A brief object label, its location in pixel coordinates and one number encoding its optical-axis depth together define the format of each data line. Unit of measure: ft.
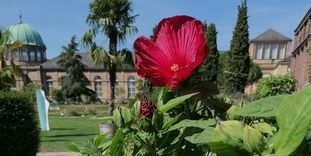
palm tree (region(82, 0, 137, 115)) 51.84
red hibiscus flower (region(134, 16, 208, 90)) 1.60
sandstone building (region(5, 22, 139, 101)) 160.45
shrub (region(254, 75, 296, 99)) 37.35
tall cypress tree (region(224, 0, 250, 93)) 106.52
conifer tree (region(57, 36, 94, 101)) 132.57
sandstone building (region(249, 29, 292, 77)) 183.93
